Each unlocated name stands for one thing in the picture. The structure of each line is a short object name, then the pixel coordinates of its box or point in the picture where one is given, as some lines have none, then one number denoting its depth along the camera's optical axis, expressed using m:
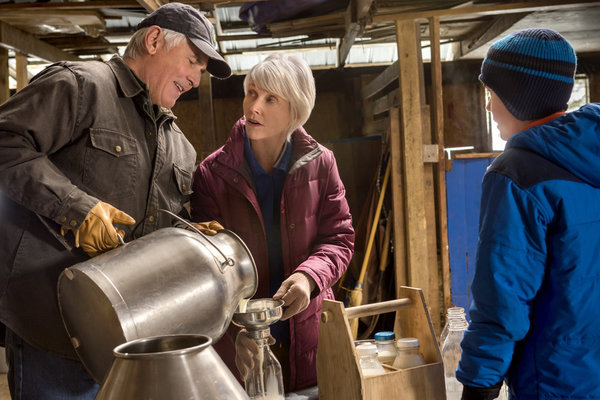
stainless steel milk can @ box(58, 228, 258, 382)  1.29
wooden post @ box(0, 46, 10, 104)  5.52
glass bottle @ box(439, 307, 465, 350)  1.87
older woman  2.24
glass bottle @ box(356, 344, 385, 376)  1.64
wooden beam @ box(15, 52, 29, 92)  6.13
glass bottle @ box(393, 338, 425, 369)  1.67
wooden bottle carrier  1.58
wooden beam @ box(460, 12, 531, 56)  4.89
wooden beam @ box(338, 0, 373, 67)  4.12
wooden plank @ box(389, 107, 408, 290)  4.72
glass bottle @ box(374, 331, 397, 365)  1.75
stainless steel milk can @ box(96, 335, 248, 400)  0.86
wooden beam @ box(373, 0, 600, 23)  4.39
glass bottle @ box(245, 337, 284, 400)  1.56
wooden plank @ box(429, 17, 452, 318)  4.47
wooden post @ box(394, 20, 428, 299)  4.52
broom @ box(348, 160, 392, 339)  4.93
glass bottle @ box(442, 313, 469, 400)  1.85
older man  1.53
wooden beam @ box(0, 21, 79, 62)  4.97
